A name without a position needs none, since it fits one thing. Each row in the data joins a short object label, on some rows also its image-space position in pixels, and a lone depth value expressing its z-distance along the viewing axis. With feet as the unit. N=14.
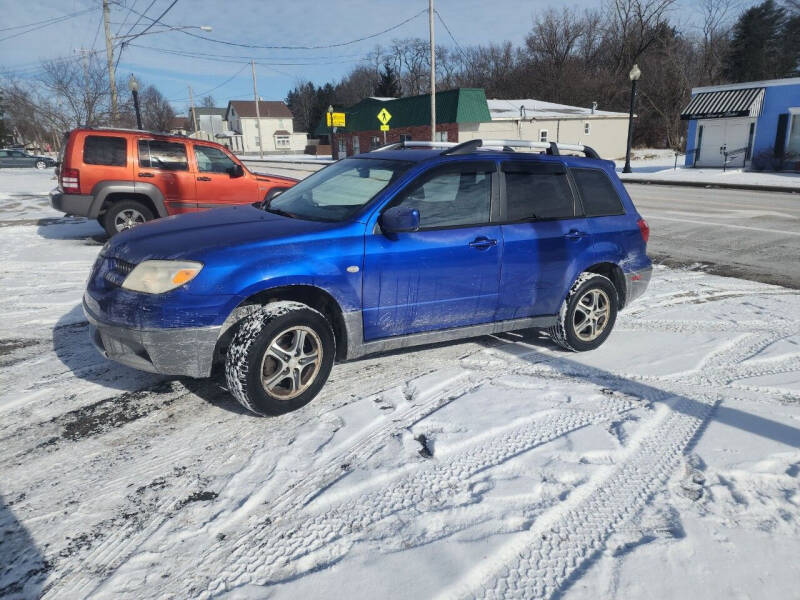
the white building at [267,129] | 253.44
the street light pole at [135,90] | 80.84
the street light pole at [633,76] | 83.92
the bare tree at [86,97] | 80.12
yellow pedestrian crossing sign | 78.42
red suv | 28.81
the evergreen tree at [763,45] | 172.35
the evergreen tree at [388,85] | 200.13
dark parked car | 121.80
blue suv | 11.10
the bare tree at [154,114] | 185.57
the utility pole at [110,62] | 76.48
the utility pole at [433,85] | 77.37
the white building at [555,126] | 126.11
